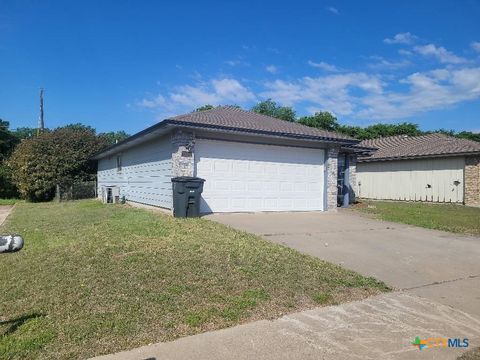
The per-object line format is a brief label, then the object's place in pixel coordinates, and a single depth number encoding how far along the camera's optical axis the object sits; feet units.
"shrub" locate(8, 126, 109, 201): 80.64
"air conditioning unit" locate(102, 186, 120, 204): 64.16
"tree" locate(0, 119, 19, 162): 124.07
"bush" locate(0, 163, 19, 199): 93.15
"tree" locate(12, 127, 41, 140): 211.25
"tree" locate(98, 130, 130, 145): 220.06
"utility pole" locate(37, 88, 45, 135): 126.93
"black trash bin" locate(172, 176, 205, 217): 36.40
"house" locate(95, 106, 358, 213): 39.50
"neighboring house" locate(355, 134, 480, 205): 63.67
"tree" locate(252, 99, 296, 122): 167.12
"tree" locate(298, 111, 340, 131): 156.66
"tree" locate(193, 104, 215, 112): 147.00
